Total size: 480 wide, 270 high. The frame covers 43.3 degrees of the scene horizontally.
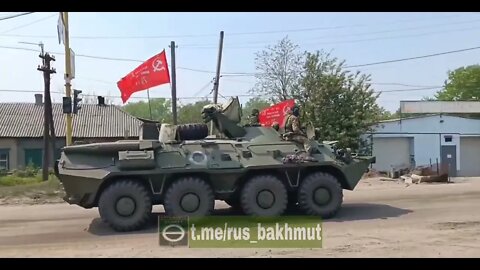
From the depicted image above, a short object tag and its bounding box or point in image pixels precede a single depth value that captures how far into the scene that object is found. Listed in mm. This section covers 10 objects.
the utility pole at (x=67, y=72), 20016
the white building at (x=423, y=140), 33156
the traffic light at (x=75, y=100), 20688
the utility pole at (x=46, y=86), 31609
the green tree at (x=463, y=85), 68500
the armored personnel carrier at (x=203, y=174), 11125
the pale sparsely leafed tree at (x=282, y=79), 34212
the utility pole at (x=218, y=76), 28188
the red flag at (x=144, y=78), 17312
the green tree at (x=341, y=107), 28250
